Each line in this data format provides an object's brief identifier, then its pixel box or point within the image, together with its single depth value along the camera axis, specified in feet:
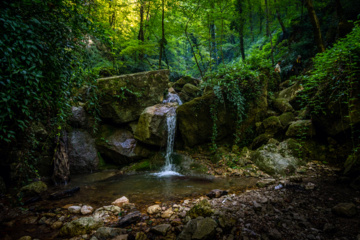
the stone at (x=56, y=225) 8.26
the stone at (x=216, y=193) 10.77
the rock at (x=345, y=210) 6.57
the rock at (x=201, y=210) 7.55
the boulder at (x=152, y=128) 20.33
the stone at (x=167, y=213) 8.43
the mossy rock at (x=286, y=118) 17.58
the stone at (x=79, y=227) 7.43
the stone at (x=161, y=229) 6.76
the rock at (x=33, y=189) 12.15
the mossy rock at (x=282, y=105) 19.42
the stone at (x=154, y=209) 9.05
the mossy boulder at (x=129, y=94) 21.94
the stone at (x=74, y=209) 9.77
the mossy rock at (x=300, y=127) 14.88
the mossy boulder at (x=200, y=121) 20.25
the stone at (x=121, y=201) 10.57
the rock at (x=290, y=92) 21.05
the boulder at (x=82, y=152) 19.39
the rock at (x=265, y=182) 11.75
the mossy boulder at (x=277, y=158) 13.98
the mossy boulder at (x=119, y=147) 20.87
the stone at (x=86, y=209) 9.60
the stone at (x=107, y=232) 6.87
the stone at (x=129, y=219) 7.90
